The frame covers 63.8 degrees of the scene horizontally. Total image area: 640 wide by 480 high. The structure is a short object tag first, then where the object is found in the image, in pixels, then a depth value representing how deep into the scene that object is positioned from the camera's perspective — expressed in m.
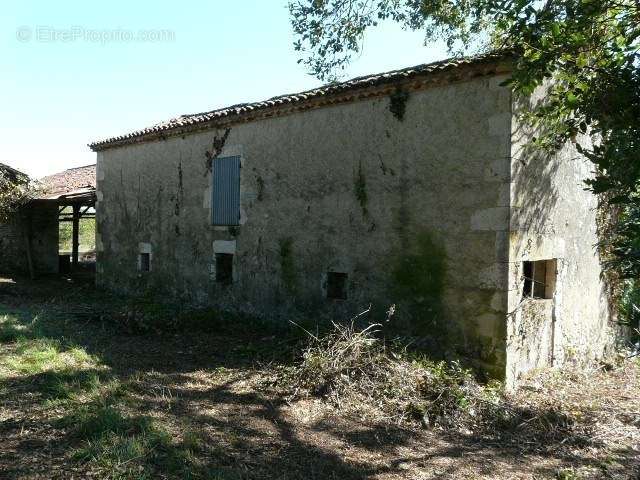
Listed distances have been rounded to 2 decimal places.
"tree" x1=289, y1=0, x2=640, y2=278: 4.30
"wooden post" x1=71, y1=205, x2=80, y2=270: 16.44
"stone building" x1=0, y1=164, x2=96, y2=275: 15.44
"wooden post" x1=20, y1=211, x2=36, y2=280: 15.55
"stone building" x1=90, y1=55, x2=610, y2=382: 6.25
